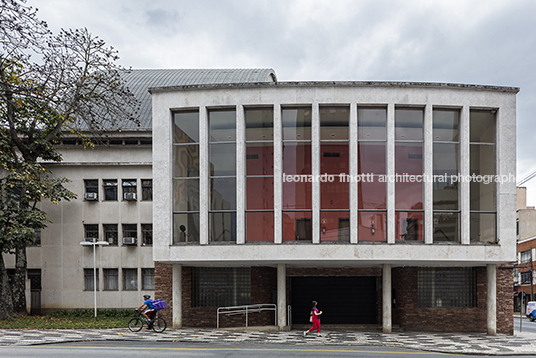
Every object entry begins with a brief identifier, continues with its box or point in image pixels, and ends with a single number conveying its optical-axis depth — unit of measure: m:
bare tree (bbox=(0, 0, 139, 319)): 22.38
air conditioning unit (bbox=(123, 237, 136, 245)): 28.11
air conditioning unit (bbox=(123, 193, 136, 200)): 28.19
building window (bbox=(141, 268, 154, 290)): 28.58
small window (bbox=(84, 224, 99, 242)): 28.58
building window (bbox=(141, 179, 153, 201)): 28.59
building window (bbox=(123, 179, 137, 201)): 28.69
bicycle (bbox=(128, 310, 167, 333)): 18.85
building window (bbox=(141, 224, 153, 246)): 28.67
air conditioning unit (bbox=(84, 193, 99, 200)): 28.19
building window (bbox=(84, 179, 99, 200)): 28.69
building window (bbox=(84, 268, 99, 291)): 28.38
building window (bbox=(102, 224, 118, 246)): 28.75
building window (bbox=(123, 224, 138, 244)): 28.70
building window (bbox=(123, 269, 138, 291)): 28.61
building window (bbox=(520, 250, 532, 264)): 58.84
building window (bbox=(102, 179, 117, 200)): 28.75
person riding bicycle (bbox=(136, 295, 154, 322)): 18.80
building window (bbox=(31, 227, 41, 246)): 28.26
